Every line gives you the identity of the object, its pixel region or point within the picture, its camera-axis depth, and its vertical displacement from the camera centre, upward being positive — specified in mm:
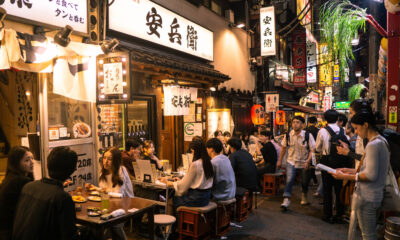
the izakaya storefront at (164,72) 8234 +1483
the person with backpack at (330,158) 7348 -1102
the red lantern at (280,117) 17953 -26
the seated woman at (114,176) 5562 -1157
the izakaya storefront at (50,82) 5277 +872
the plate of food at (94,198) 5184 -1461
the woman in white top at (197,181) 5965 -1340
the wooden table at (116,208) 4098 -1492
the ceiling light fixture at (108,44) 6484 +1731
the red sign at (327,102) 35784 +1767
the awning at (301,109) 21784 +616
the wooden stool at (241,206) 7362 -2359
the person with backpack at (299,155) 8648 -1204
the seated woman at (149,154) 7926 -1016
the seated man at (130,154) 7238 -906
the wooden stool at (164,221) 5425 -1994
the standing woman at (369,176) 4266 -927
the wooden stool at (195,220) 5936 -2208
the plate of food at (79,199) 5068 -1437
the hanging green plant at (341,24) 8969 +2979
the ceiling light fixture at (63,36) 5301 +1601
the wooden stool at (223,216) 6484 -2338
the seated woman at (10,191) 3625 -915
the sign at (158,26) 8125 +3119
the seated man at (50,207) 2943 -926
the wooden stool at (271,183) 10234 -2447
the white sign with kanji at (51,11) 5352 +2272
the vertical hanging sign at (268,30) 14883 +4603
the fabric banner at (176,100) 9492 +618
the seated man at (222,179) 6492 -1420
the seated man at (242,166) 7598 -1320
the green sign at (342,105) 35406 +1341
